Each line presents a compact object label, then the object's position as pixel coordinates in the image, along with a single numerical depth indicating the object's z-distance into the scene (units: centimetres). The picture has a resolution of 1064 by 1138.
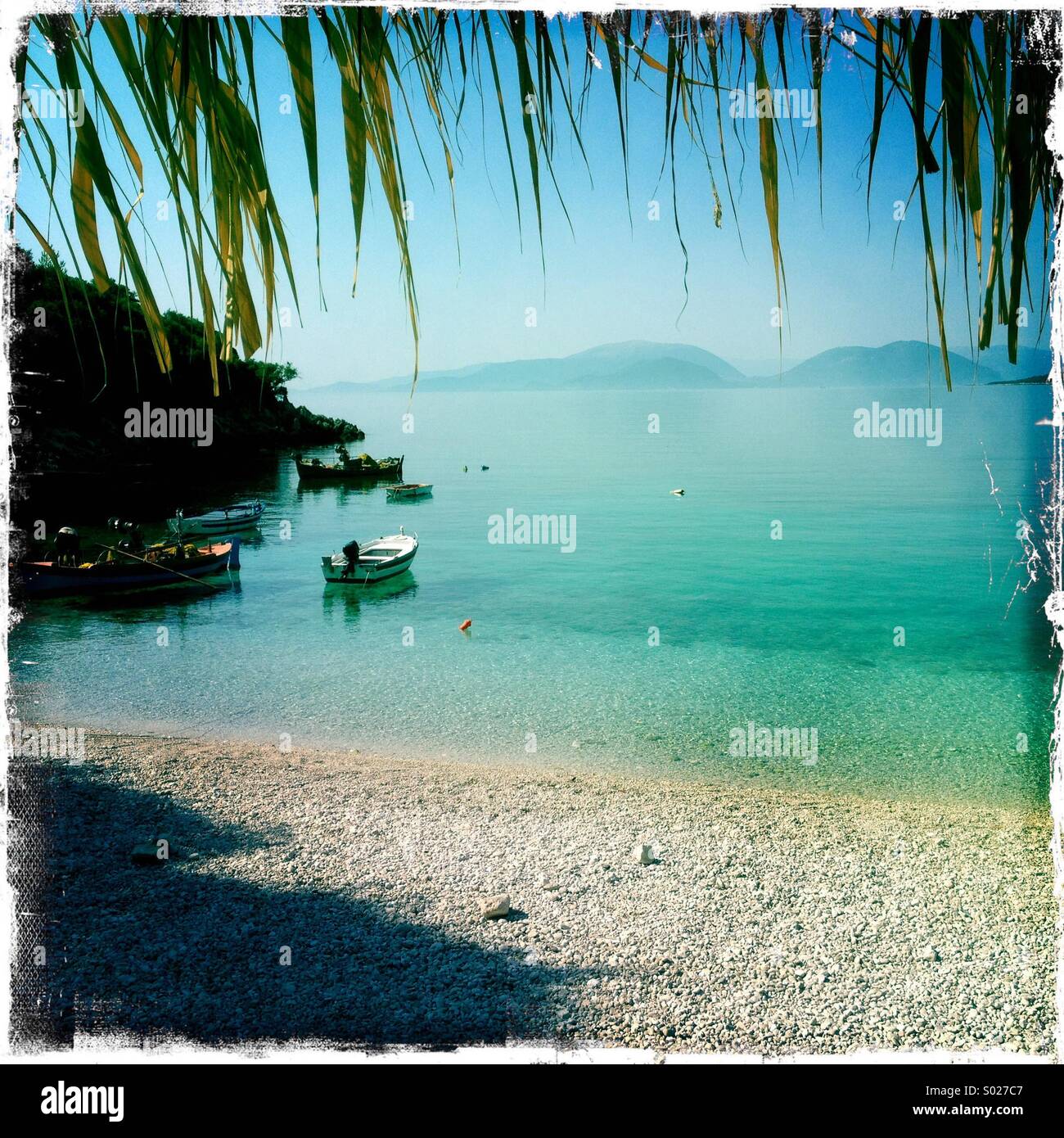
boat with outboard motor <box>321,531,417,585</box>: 2511
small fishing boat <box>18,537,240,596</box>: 2102
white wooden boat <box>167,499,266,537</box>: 3525
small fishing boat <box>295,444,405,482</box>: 5644
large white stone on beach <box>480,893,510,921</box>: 570
